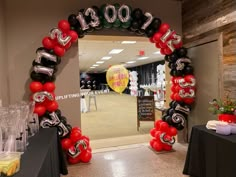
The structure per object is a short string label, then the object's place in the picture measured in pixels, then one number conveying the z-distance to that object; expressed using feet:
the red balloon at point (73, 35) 10.77
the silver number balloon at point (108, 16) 11.15
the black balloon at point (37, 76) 10.43
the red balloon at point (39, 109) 10.23
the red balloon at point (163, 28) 11.77
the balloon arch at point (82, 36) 10.44
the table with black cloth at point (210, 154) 6.57
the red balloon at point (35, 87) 10.28
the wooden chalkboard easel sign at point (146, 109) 18.51
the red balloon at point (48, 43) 10.58
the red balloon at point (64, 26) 10.69
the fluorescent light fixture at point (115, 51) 28.60
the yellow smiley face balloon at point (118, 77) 24.17
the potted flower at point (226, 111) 8.14
